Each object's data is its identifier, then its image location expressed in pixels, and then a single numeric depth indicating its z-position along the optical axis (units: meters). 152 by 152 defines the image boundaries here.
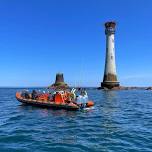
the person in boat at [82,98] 17.53
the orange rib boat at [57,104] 17.29
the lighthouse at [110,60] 48.43
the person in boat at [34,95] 20.75
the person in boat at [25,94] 21.61
